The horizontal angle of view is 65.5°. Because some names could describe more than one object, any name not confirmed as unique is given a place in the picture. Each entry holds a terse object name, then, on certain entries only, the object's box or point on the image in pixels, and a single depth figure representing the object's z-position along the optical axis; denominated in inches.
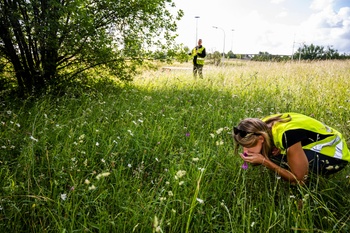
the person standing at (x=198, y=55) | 440.9
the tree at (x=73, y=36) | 183.9
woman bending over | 88.9
